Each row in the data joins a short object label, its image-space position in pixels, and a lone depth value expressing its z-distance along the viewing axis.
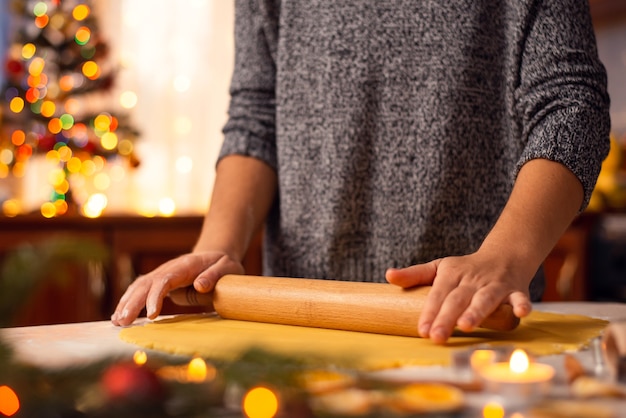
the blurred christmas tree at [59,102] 2.72
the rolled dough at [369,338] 0.68
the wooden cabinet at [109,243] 2.35
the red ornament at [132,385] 0.30
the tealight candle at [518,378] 0.47
